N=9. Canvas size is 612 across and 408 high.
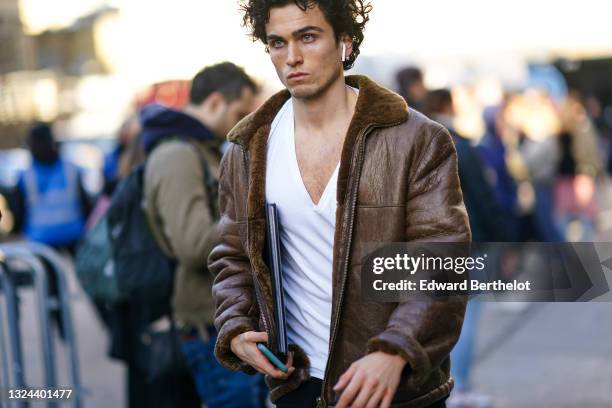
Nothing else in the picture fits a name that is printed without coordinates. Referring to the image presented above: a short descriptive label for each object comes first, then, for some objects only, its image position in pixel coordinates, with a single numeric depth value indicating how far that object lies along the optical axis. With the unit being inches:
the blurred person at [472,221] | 265.1
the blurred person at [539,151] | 452.1
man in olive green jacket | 193.6
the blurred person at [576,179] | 511.8
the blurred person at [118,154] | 320.8
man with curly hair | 113.9
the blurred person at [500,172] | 354.3
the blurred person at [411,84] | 306.8
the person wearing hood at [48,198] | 372.2
